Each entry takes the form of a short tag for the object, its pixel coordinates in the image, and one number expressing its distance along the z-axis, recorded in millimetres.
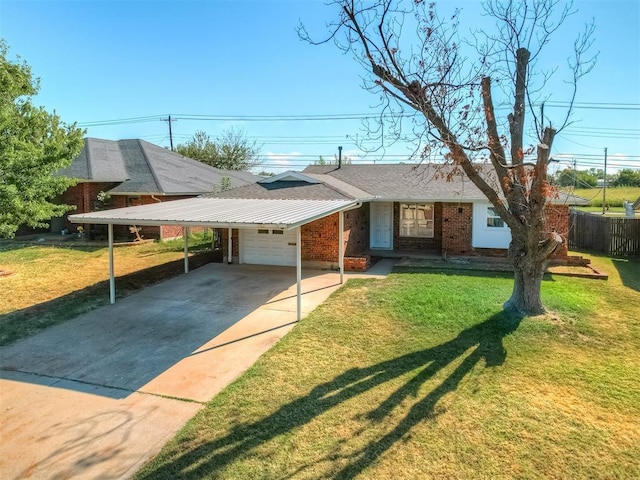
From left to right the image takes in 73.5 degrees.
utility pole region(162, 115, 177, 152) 43406
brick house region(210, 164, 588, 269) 14606
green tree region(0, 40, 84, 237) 12359
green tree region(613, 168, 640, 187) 68438
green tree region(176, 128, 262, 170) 41312
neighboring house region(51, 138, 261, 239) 20625
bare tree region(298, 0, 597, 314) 8156
